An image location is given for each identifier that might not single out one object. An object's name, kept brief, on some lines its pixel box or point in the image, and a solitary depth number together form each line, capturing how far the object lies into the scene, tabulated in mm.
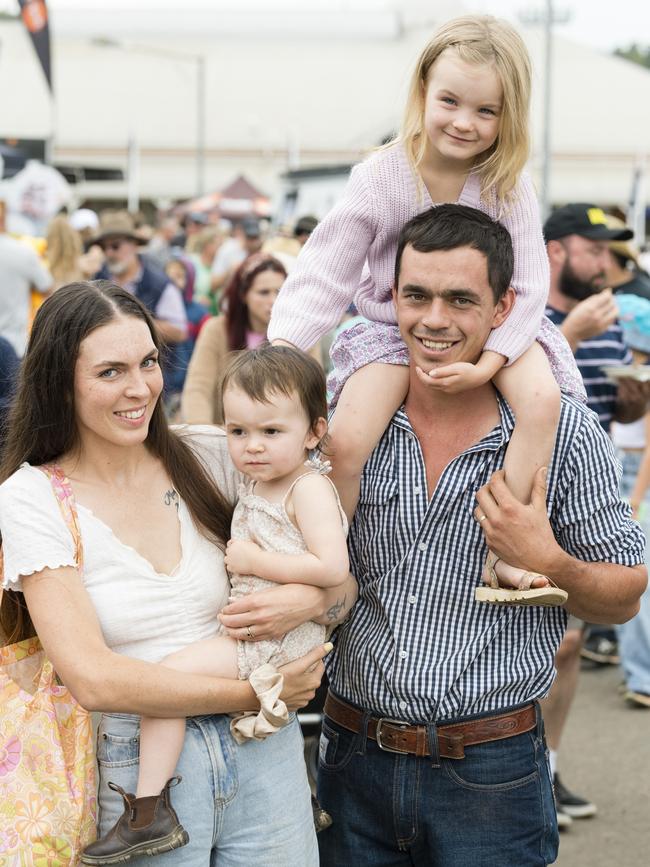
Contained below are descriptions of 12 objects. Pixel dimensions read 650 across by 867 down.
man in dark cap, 5090
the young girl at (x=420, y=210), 2834
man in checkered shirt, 2789
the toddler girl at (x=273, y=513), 2676
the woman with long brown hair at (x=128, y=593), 2525
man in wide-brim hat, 8891
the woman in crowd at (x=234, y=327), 6230
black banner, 13703
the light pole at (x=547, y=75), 17203
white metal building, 49844
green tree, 86125
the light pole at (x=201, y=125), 37938
